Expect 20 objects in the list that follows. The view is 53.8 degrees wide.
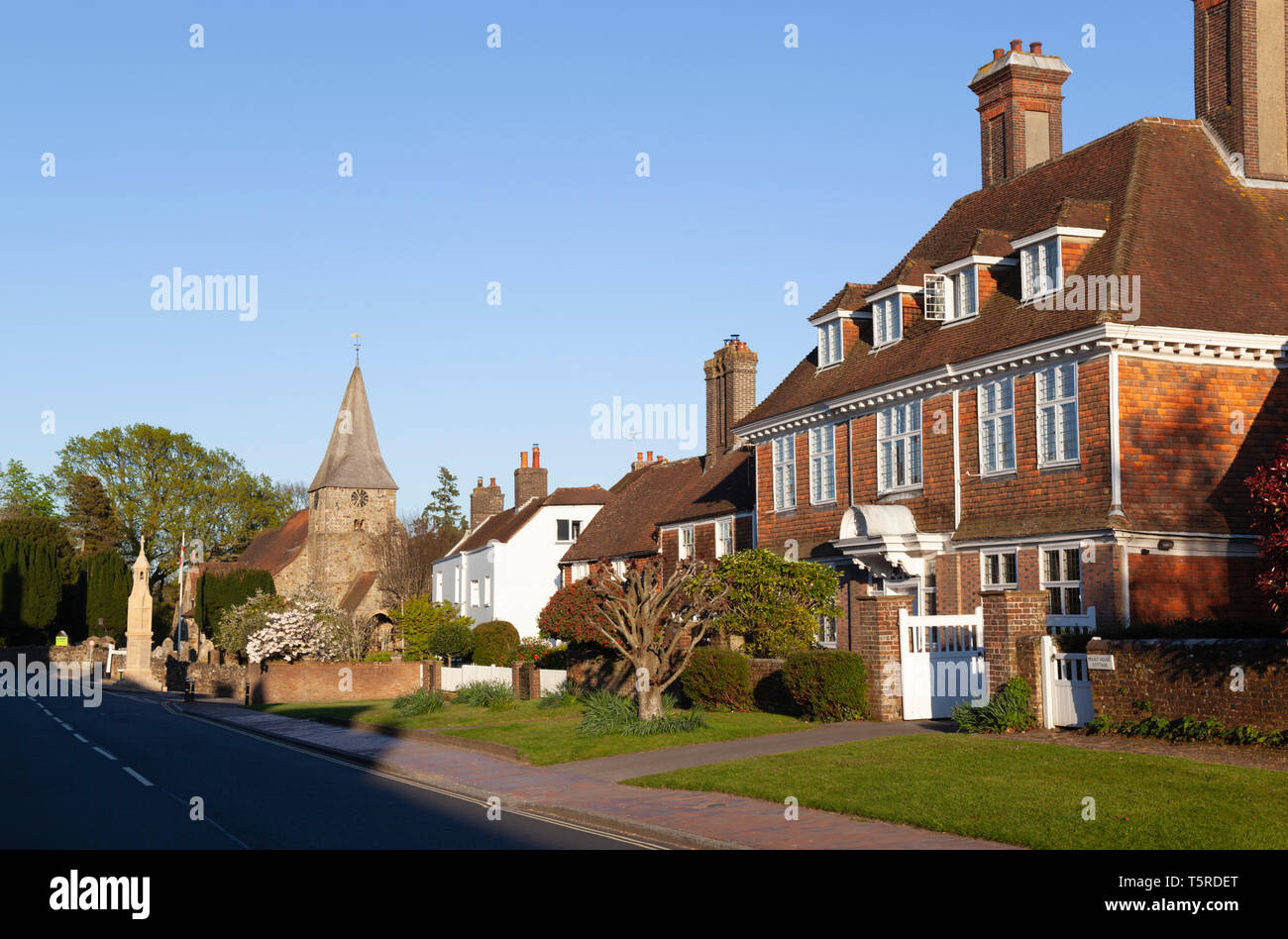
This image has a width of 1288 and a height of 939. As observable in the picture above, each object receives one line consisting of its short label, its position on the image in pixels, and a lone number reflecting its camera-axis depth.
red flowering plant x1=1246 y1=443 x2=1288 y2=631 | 15.62
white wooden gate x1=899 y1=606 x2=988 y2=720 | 21.94
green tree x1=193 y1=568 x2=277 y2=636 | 77.19
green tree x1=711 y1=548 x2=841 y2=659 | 27.42
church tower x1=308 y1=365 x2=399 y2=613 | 84.38
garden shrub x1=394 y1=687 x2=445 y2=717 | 32.22
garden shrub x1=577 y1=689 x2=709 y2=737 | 22.30
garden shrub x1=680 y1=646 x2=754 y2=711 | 25.50
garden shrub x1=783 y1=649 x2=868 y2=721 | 22.14
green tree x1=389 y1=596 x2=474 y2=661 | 53.59
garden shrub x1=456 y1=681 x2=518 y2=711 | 32.09
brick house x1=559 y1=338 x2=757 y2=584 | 39.22
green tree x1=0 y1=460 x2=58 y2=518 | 96.06
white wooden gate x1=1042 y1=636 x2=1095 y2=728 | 18.48
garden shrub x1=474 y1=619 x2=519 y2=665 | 47.72
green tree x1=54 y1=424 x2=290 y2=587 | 88.56
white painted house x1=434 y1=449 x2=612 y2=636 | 57.75
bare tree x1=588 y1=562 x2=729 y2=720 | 23.94
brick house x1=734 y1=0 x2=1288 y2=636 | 22.22
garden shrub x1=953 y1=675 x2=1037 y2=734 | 18.75
